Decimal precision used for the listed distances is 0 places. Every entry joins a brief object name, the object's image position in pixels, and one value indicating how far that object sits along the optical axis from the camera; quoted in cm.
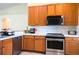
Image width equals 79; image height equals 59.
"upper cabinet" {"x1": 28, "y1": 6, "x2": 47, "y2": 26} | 252
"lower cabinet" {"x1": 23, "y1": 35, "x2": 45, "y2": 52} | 239
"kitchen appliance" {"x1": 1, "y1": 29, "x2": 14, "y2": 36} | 206
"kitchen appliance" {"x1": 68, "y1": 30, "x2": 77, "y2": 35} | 236
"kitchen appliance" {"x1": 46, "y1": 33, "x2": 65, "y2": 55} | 221
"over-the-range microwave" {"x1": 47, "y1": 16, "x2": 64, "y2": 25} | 236
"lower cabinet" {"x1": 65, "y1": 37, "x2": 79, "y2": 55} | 216
